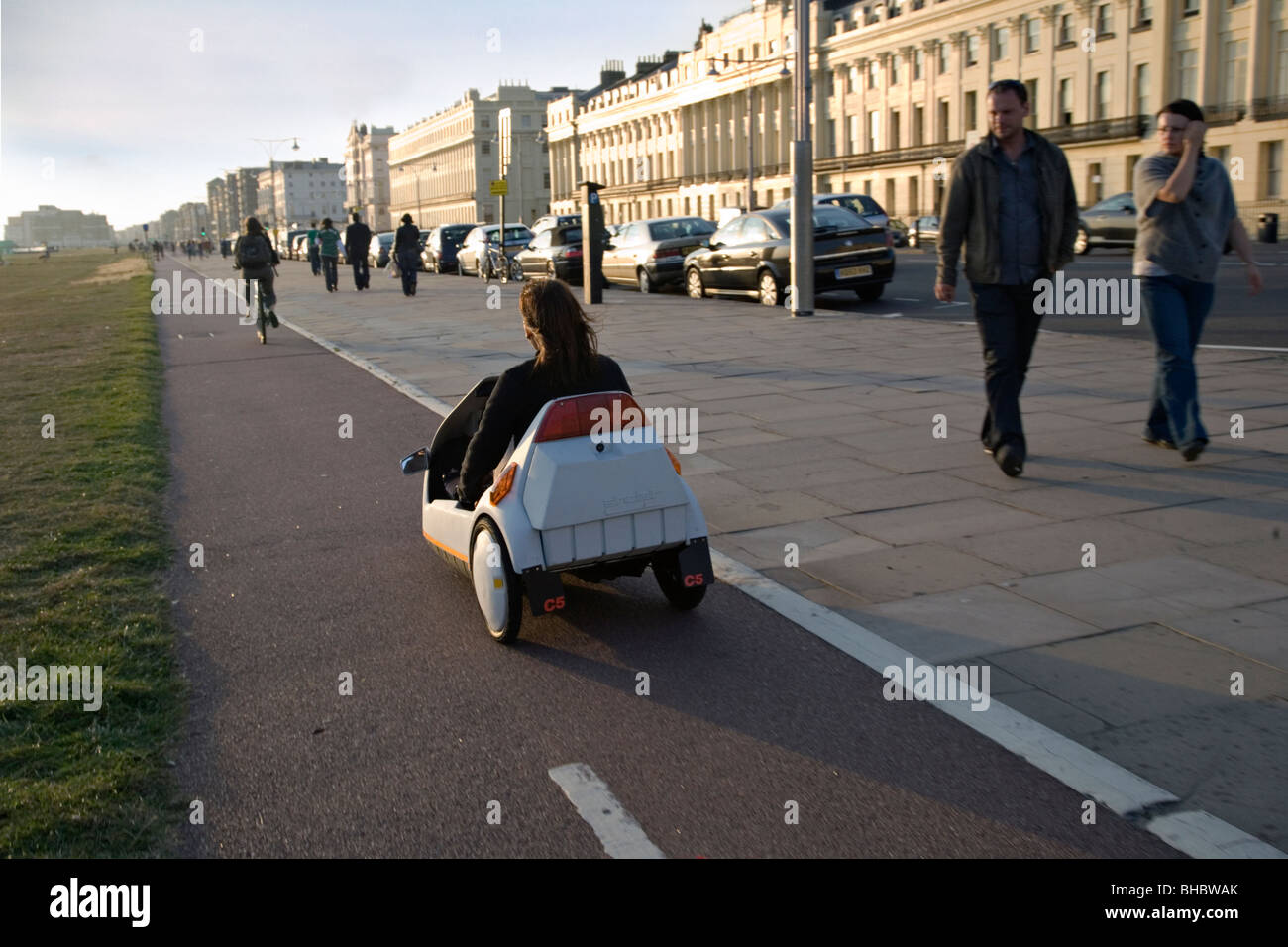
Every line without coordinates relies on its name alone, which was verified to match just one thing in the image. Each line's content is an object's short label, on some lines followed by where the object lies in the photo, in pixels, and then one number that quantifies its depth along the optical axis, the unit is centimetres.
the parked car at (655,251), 2553
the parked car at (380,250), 4778
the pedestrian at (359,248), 3080
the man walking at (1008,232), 709
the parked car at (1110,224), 3709
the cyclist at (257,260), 1880
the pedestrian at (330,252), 3291
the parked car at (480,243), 3556
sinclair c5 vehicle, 465
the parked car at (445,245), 4200
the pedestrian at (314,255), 4012
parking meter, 2320
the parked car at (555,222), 3045
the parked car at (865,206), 3391
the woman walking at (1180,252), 724
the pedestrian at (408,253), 2855
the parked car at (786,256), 1942
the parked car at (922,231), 5009
